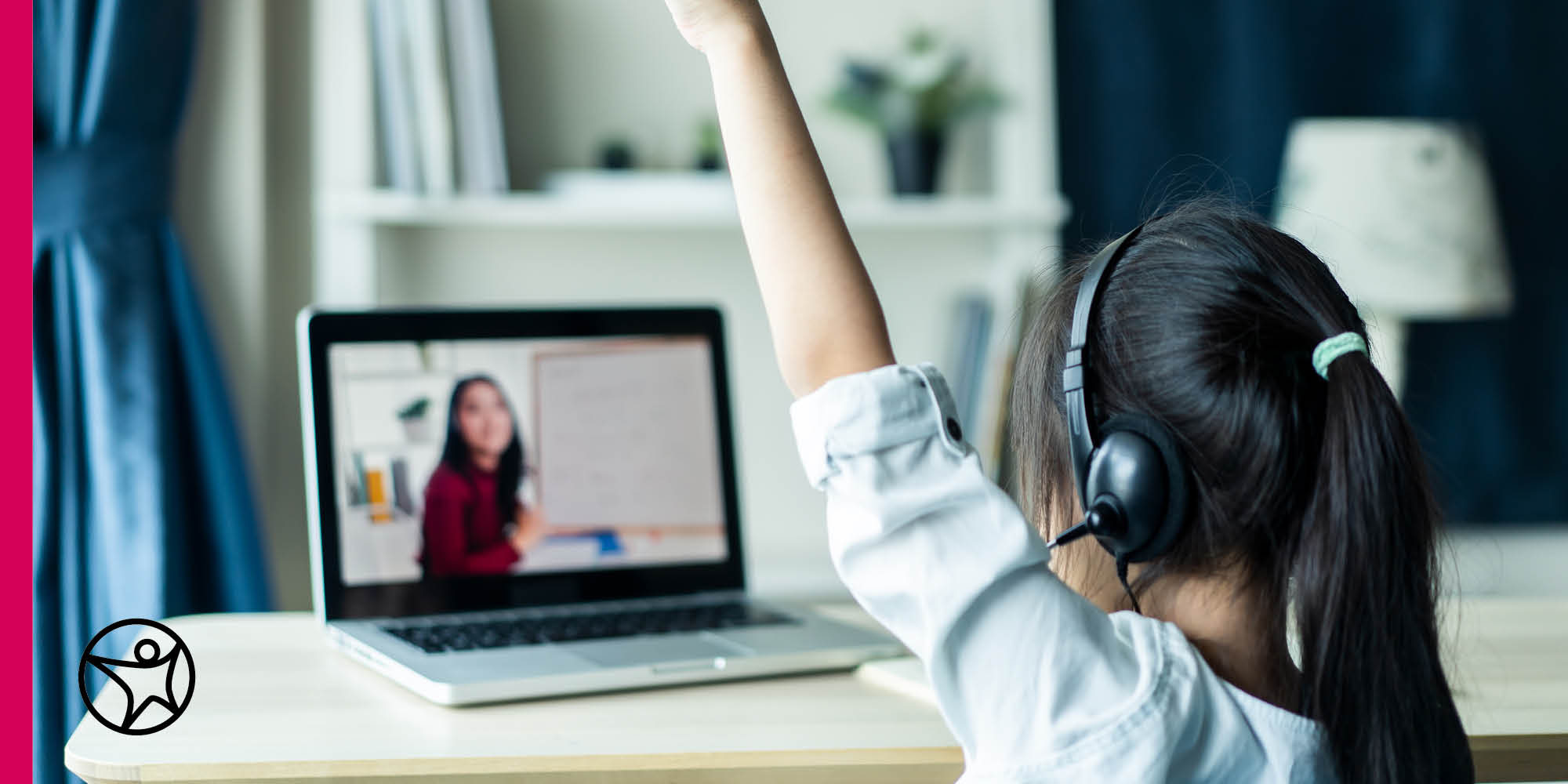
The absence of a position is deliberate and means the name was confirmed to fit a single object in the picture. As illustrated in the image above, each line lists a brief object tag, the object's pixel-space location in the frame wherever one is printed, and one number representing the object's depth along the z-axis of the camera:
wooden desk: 0.76
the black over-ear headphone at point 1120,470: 0.63
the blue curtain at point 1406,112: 2.18
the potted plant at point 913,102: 2.00
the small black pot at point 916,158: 2.02
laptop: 1.04
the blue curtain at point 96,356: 1.67
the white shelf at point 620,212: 1.87
